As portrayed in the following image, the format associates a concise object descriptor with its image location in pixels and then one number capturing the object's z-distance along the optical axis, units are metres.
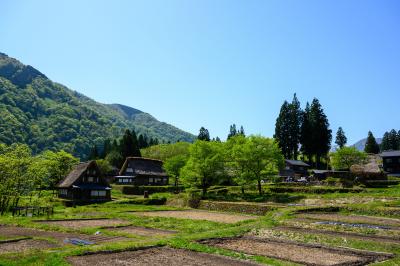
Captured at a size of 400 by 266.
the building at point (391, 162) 74.75
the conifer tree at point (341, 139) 111.50
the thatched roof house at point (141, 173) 74.94
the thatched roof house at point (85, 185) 51.59
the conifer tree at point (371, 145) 111.38
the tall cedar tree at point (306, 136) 80.06
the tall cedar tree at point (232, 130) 114.91
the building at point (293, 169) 77.91
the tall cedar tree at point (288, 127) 84.56
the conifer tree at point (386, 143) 119.86
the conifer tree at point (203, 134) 107.94
